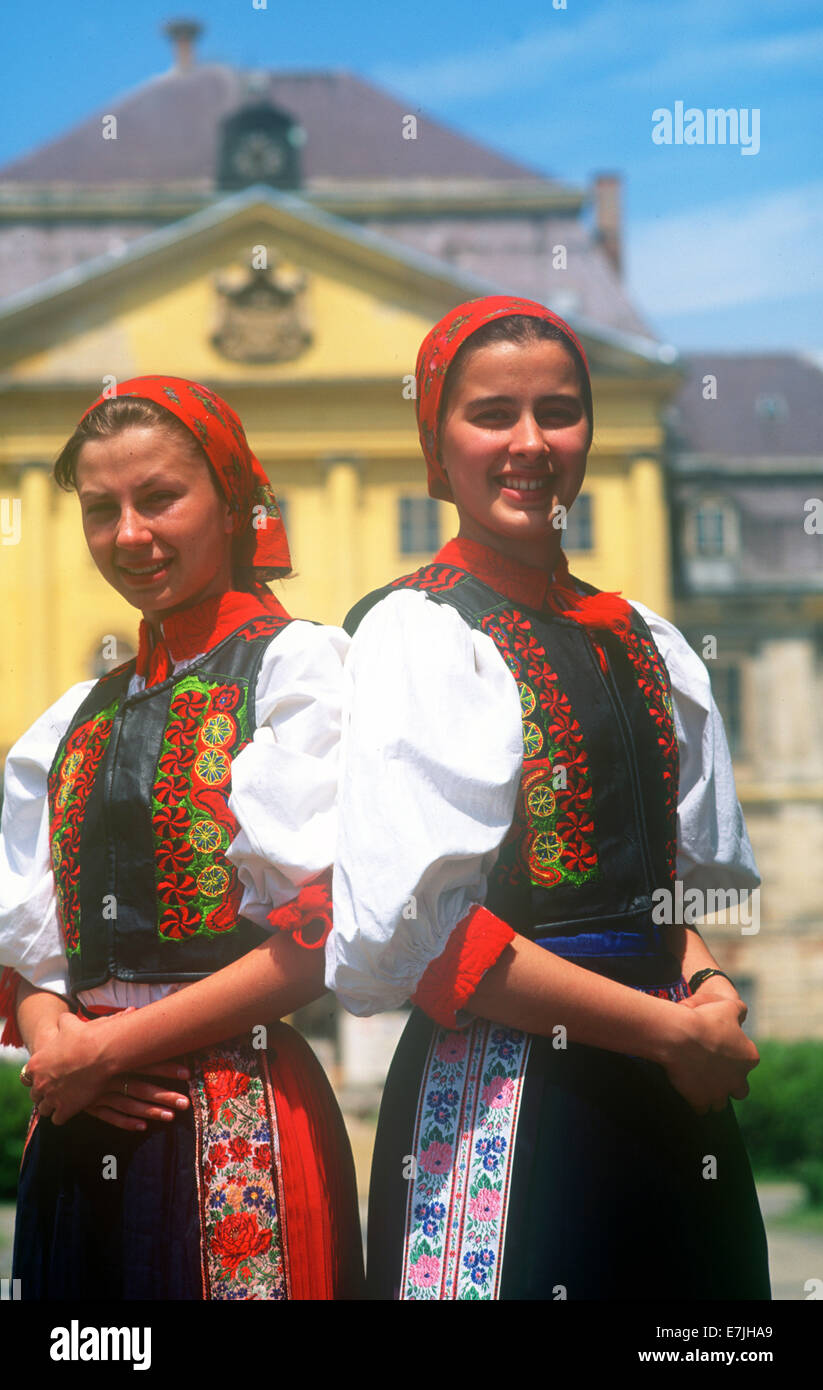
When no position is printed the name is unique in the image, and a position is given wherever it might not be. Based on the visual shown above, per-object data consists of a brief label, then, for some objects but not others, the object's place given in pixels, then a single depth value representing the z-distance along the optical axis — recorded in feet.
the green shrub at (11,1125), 33.78
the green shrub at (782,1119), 38.04
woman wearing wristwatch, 6.98
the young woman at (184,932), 7.32
